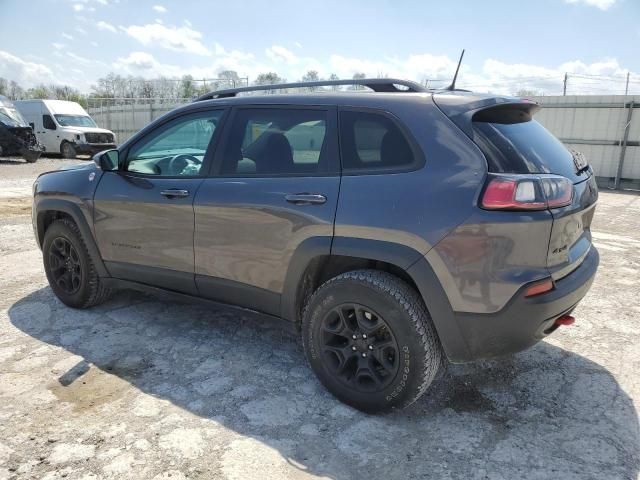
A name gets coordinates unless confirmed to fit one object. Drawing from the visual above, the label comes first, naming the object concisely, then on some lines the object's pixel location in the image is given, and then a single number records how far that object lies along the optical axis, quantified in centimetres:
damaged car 1709
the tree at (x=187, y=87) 2241
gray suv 238
